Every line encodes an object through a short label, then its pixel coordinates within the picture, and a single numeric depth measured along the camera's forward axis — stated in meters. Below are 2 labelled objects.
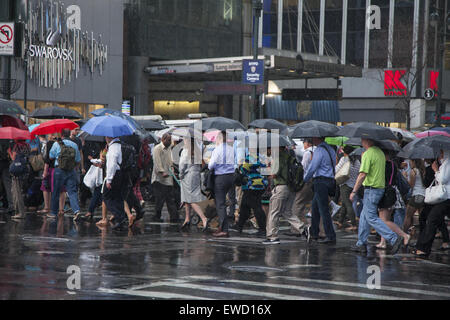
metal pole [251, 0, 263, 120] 26.83
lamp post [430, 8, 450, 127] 33.41
